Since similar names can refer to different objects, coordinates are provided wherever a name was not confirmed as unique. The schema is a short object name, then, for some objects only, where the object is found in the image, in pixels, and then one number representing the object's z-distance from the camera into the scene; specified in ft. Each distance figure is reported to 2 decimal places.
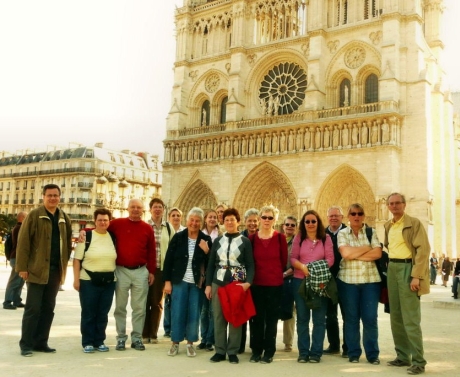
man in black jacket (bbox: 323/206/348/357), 18.61
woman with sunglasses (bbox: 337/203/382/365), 17.69
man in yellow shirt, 16.87
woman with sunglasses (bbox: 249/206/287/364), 17.71
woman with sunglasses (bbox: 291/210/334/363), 17.69
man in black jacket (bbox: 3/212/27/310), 28.12
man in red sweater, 19.17
